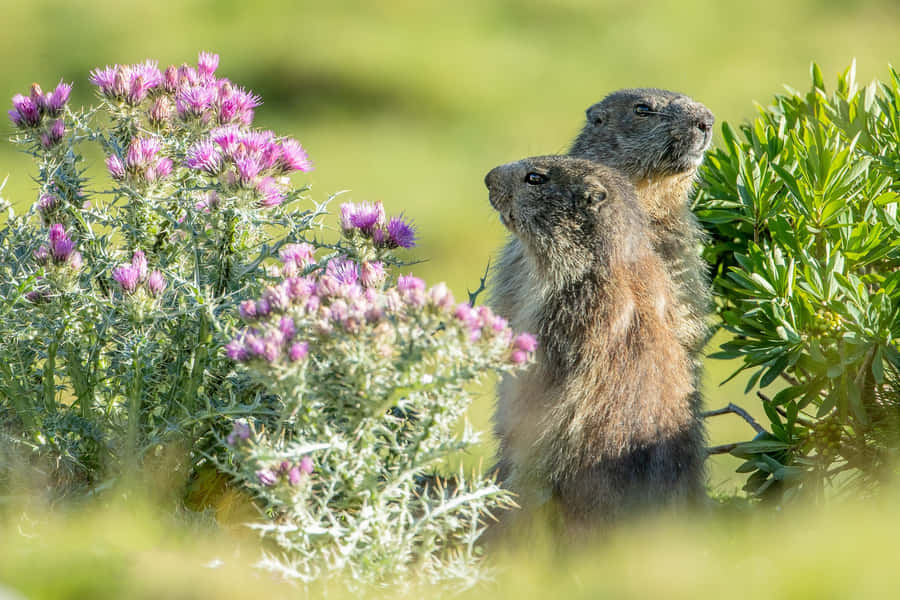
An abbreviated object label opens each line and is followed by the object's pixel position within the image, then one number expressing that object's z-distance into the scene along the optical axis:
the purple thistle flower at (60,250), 7.15
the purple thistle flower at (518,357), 5.80
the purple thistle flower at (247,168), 6.88
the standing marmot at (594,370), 8.19
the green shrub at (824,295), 8.16
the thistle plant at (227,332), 5.76
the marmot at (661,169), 9.67
